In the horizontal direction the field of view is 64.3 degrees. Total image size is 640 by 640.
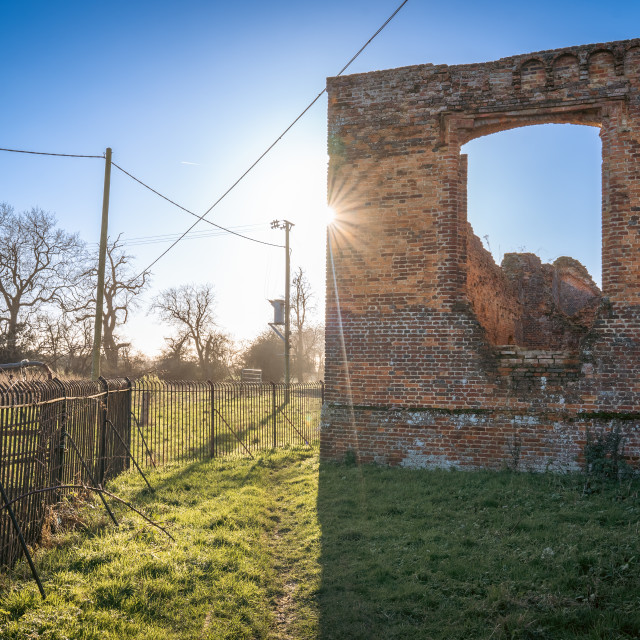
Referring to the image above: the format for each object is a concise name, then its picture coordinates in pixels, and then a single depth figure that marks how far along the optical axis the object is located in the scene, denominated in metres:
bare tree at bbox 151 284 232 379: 40.66
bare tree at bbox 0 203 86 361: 28.00
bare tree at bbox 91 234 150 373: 31.36
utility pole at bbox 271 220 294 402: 22.56
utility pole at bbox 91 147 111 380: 12.34
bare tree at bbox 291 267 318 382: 44.56
